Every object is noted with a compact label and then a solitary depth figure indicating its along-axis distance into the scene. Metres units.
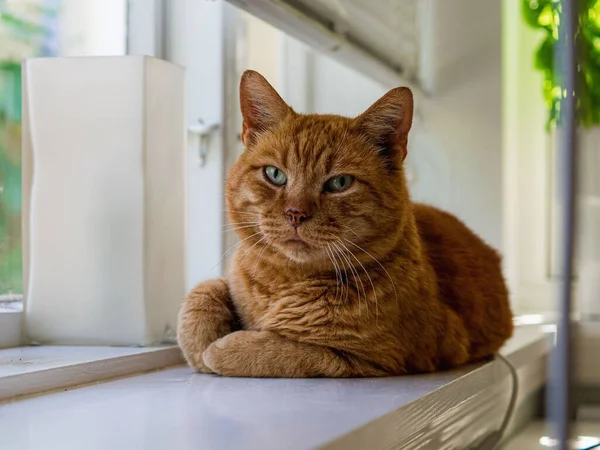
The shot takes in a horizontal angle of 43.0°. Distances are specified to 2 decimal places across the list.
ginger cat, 1.15
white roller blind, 1.57
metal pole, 0.44
